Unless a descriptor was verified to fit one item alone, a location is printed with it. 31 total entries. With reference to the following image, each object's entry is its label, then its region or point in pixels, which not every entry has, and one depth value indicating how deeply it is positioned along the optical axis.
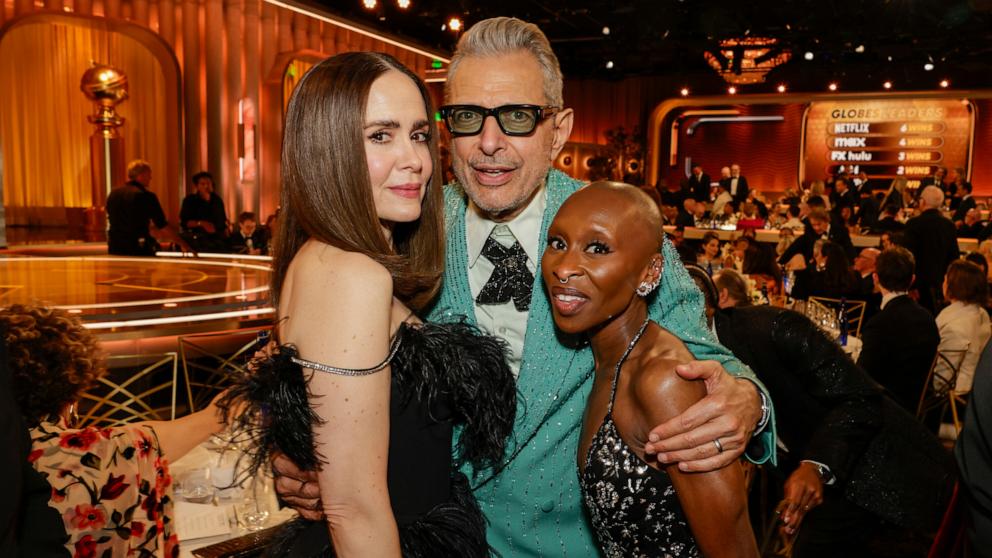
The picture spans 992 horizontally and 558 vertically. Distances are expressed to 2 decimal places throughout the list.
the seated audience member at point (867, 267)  6.82
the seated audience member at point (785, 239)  8.64
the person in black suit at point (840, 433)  2.67
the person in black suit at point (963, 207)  11.78
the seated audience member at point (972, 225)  10.96
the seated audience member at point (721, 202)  13.16
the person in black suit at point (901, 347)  4.37
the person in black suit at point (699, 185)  16.30
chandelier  11.42
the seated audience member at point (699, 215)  12.40
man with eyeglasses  1.65
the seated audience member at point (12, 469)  1.03
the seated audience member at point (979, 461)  1.41
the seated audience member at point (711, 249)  7.19
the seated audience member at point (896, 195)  11.49
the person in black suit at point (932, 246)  8.16
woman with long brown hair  1.28
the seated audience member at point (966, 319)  5.16
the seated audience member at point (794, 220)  10.85
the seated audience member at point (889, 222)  10.59
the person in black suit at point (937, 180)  12.82
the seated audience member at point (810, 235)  8.15
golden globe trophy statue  12.11
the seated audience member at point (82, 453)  1.92
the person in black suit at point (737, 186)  16.25
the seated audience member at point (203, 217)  9.78
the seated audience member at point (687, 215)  11.62
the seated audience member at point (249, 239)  10.32
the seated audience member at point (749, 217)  10.56
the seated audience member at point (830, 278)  6.61
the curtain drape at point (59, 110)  14.34
